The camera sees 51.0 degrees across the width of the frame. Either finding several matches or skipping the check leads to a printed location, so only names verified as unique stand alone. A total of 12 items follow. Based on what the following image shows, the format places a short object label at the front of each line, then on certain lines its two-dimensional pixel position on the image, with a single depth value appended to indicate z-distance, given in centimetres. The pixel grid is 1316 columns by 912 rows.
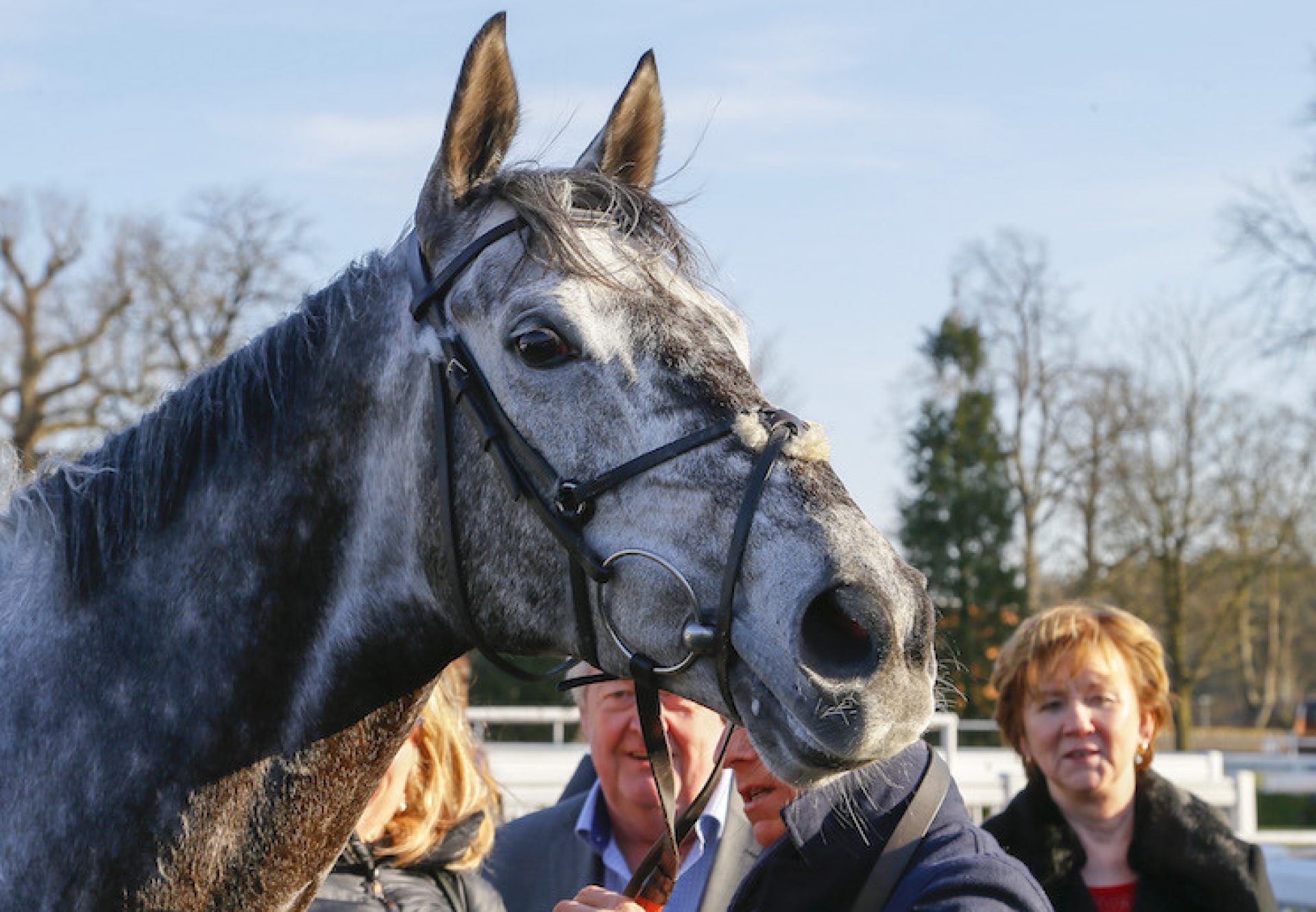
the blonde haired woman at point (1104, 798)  430
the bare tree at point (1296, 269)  2231
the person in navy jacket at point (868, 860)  255
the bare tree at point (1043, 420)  3114
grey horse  236
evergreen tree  2905
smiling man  345
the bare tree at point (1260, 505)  3048
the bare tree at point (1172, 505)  2958
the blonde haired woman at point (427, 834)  352
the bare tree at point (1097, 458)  3034
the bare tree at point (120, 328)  2705
